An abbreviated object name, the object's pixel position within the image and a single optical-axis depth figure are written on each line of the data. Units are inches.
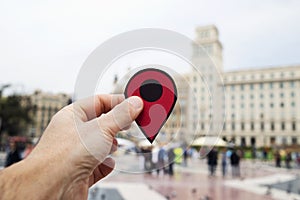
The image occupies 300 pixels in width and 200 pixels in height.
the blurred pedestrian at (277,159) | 1047.6
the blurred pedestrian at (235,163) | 651.5
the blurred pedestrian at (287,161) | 1032.2
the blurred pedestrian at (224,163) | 650.2
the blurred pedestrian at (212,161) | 647.1
